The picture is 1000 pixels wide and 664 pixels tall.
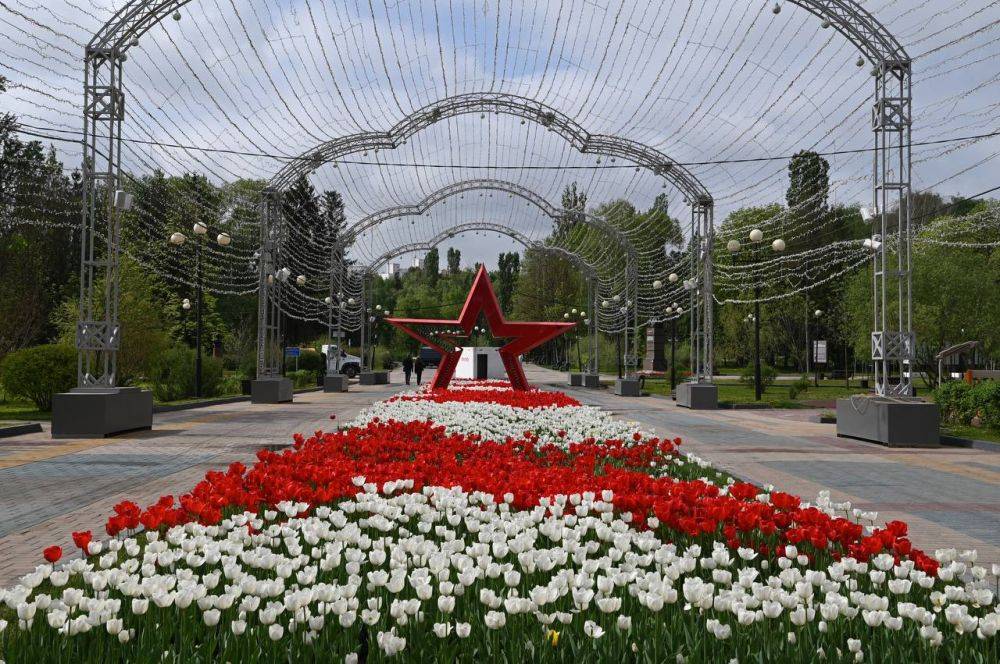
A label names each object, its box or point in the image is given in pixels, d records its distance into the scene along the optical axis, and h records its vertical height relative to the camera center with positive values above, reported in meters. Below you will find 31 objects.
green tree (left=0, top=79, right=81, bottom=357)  33.28 +7.04
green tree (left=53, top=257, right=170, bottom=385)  28.97 +0.88
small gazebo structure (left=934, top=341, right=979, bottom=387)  28.01 +0.61
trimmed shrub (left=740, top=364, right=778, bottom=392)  42.62 -0.72
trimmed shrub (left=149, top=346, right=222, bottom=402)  30.67 -0.61
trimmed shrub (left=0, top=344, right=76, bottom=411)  21.47 -0.30
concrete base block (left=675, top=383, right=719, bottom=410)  27.09 -1.08
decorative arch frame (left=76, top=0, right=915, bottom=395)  17.20 +4.61
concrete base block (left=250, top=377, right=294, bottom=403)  28.47 -1.06
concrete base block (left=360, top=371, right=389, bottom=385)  47.16 -0.98
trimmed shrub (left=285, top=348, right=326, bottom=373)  55.97 -0.08
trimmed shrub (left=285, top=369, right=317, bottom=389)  44.06 -0.90
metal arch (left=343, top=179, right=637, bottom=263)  39.28 +7.82
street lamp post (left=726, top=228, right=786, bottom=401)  21.75 +3.01
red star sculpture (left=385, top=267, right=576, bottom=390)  25.31 +1.04
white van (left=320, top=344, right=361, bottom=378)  58.88 -0.29
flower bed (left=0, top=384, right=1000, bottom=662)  3.00 -0.99
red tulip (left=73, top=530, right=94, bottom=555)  3.78 -0.85
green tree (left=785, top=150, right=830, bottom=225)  61.97 +14.51
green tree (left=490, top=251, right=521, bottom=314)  116.25 +12.91
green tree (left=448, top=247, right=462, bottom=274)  156.38 +20.13
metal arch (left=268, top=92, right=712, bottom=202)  29.20 +8.14
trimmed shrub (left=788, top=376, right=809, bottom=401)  31.84 -0.95
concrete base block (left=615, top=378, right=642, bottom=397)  36.97 -1.12
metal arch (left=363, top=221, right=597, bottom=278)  45.22 +6.95
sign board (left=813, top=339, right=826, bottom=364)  35.59 +0.64
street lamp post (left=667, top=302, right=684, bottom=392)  39.19 +0.90
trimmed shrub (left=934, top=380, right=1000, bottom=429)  17.66 -0.82
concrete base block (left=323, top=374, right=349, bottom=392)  38.59 -1.10
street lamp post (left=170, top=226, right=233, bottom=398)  22.19 +3.02
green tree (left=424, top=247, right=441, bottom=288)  138.62 +16.92
